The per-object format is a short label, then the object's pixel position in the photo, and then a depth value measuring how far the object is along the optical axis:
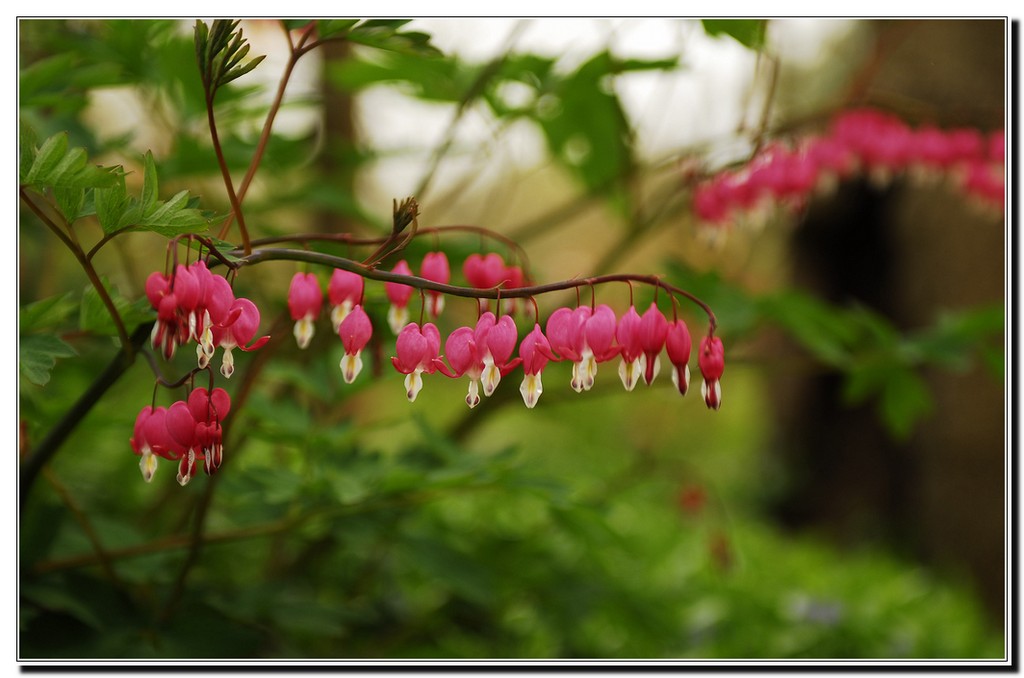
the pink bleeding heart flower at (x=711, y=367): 1.29
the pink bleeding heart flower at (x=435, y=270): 1.35
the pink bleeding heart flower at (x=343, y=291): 1.32
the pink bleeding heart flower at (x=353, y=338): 1.30
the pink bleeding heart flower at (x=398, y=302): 1.34
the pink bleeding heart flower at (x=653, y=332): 1.28
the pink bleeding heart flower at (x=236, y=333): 1.28
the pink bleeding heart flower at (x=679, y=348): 1.29
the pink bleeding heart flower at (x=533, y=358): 1.29
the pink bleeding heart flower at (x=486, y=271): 1.36
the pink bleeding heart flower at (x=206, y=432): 1.28
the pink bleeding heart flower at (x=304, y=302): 1.32
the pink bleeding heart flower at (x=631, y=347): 1.29
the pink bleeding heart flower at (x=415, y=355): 1.29
